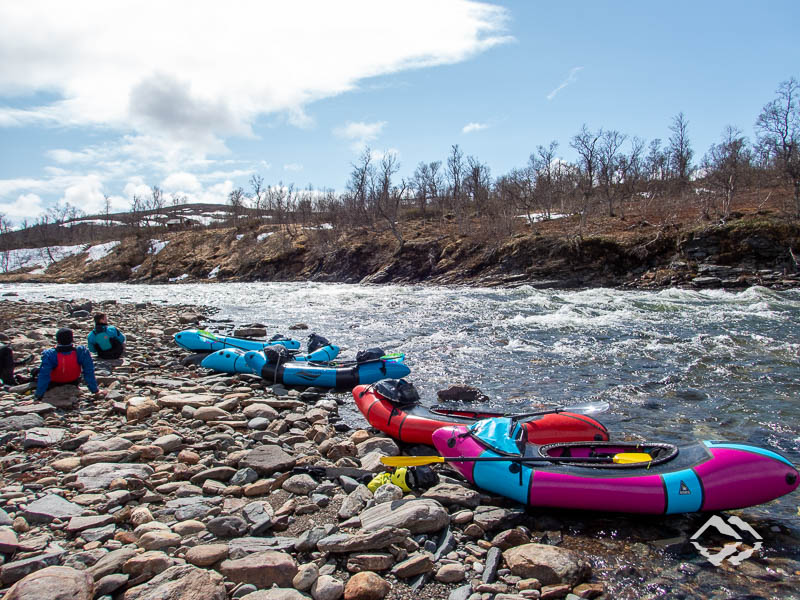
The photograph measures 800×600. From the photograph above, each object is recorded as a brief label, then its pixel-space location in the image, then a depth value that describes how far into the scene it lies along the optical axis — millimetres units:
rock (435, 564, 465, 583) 2984
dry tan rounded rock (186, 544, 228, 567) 2859
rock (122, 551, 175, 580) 2711
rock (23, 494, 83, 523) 3270
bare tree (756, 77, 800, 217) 25736
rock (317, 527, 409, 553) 3119
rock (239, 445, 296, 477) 4395
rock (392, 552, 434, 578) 2982
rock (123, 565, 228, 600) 2482
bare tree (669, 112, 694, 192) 40938
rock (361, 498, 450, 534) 3449
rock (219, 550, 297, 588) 2740
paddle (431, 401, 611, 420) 5465
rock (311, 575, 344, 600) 2699
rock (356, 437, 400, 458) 5180
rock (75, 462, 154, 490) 3869
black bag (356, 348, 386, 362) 8273
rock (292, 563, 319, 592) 2771
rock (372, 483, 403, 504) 3922
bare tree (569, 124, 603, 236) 33412
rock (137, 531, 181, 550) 3010
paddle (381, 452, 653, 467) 4203
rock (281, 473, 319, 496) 4102
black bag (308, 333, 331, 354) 9930
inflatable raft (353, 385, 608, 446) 5230
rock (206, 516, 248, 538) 3266
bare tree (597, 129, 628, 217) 38094
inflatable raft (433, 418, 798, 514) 3715
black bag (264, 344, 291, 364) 8219
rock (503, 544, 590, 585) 3008
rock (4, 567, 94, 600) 2344
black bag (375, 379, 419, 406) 5941
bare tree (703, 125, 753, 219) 27377
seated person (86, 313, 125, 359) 8680
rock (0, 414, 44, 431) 4957
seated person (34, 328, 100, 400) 6090
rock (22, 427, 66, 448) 4607
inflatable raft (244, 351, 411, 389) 8008
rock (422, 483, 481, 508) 4027
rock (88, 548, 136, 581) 2691
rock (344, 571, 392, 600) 2723
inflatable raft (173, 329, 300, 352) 9992
